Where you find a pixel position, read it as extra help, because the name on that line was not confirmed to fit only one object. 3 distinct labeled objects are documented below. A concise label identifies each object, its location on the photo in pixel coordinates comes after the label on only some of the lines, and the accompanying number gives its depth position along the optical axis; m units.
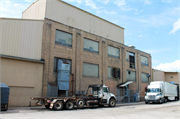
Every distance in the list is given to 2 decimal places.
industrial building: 18.72
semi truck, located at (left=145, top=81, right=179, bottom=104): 25.31
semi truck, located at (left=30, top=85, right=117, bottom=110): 15.72
